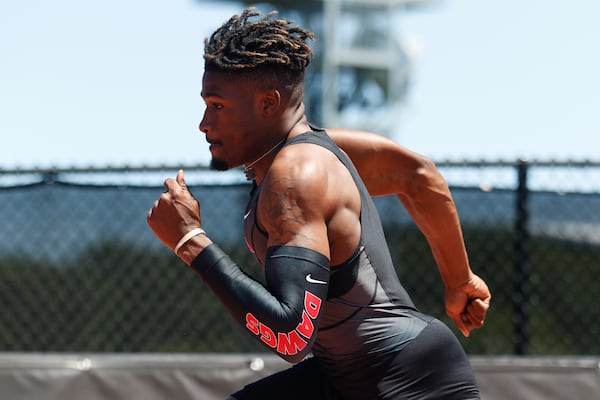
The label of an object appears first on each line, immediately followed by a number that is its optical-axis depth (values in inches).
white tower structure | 3255.4
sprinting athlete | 232.2
